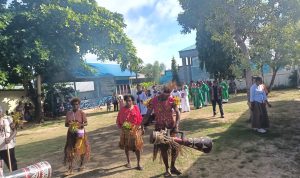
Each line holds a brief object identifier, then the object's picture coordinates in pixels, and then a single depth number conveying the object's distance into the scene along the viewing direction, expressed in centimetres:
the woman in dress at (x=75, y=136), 503
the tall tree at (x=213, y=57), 1935
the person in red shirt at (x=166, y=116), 465
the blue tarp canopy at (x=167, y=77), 3166
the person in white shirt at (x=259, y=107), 678
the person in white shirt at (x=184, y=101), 1182
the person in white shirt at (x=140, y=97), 984
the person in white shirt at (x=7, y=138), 438
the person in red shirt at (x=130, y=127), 502
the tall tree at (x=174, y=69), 2955
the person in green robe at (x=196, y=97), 1281
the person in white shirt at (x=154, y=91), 1154
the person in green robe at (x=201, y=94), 1294
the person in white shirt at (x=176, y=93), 1097
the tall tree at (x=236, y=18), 792
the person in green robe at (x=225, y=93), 1413
